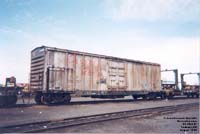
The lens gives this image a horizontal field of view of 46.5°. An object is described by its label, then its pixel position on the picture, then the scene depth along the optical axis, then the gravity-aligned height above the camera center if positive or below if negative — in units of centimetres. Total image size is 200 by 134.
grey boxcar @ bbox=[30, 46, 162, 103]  1609 +76
